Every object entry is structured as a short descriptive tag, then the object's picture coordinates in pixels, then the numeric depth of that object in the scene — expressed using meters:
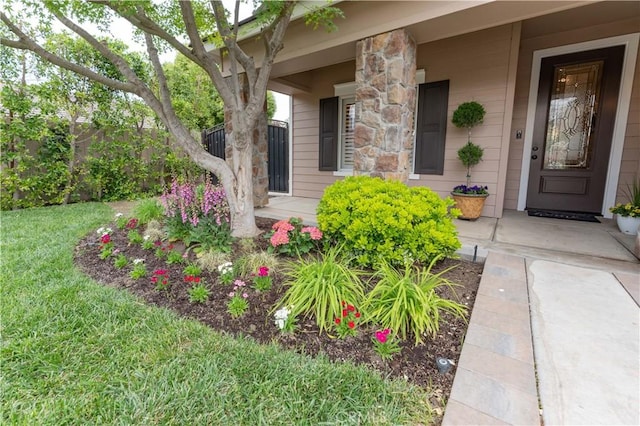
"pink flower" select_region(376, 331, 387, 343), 1.58
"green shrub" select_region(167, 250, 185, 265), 2.73
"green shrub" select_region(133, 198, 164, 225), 3.98
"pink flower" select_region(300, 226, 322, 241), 2.69
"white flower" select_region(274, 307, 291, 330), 1.79
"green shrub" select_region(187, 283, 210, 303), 2.13
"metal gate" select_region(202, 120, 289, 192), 7.32
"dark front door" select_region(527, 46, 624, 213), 4.02
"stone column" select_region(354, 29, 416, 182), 3.02
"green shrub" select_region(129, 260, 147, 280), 2.47
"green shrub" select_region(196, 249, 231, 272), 2.64
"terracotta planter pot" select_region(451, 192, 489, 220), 4.00
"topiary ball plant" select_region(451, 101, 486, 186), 4.04
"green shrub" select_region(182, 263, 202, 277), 2.40
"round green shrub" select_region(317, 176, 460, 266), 2.39
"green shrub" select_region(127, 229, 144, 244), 3.29
